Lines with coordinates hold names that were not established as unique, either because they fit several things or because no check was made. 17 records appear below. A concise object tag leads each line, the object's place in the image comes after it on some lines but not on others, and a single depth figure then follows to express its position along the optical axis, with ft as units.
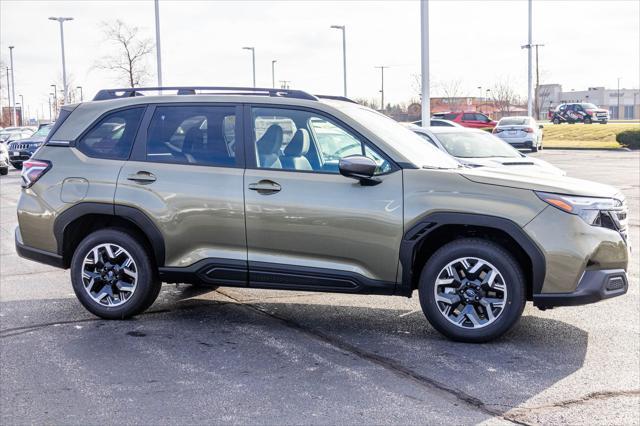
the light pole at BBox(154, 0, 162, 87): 111.14
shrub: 124.57
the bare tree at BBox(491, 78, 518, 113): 301.45
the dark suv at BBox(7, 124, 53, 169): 101.60
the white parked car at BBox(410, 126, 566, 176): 43.11
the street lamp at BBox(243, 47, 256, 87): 187.95
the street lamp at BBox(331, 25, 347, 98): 154.30
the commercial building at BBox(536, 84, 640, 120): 480.64
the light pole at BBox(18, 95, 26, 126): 382.71
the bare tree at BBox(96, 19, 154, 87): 150.30
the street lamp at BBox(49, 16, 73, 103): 173.57
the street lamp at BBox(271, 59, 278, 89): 228.72
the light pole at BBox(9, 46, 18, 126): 261.65
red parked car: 152.25
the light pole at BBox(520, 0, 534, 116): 144.56
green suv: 19.36
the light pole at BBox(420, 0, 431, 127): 67.72
